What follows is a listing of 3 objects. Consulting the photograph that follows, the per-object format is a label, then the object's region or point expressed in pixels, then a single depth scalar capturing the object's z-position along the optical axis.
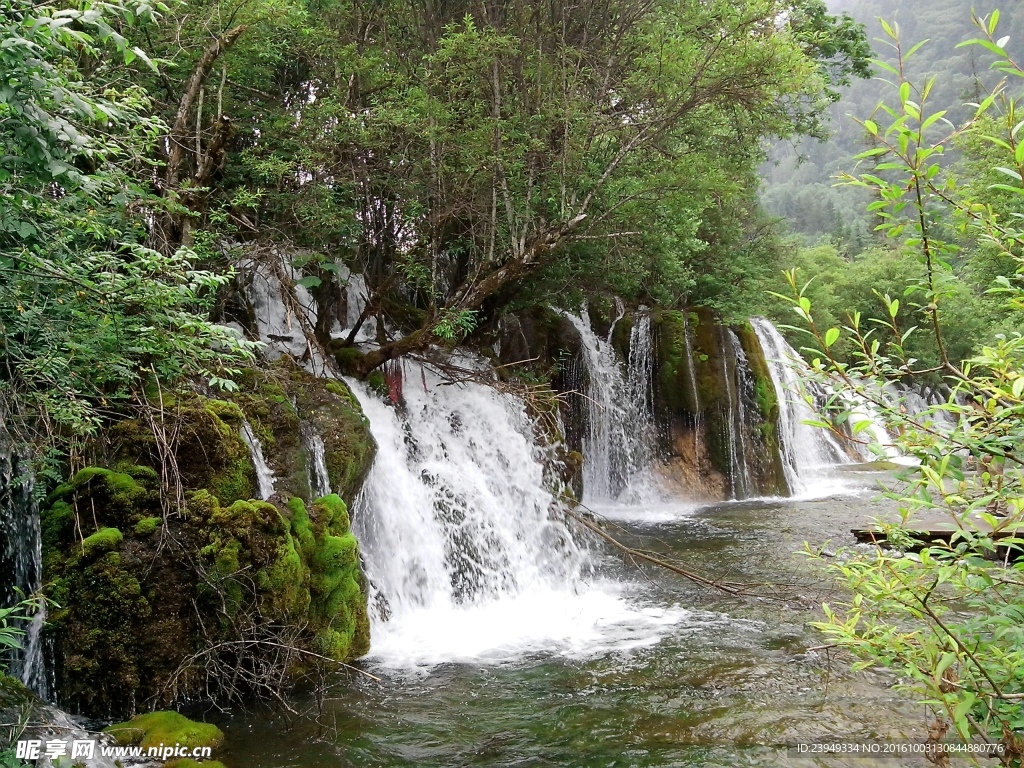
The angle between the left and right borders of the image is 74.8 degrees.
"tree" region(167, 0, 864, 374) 9.09
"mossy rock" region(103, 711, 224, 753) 4.26
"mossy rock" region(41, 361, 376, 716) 4.81
